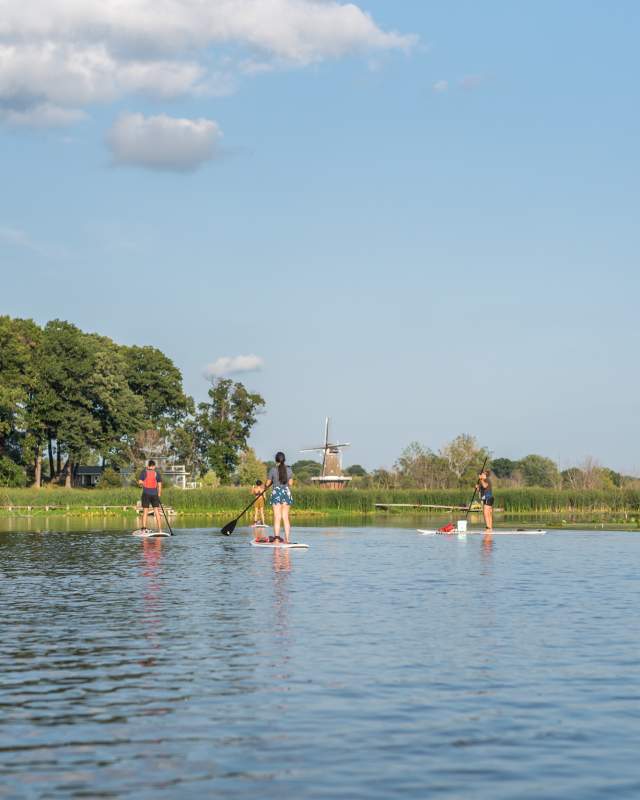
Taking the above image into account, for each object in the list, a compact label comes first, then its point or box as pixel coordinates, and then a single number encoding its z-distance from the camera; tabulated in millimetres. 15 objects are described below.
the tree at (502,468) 192625
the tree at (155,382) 128000
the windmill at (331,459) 138625
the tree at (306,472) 160588
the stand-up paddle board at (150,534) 41125
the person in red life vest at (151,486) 37938
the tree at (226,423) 128750
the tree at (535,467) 184412
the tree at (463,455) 133500
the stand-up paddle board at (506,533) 40500
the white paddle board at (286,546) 31516
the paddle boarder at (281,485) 29781
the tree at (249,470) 126500
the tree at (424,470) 116281
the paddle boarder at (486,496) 38534
